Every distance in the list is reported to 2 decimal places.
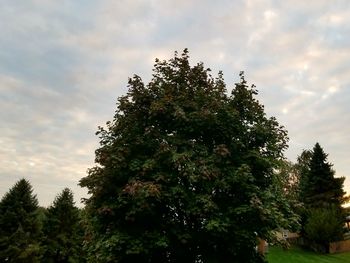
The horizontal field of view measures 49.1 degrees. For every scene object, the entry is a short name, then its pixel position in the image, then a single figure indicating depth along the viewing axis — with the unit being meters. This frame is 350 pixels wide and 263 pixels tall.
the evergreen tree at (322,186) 55.38
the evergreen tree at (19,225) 37.66
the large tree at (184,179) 13.84
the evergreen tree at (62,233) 47.07
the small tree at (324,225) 48.19
